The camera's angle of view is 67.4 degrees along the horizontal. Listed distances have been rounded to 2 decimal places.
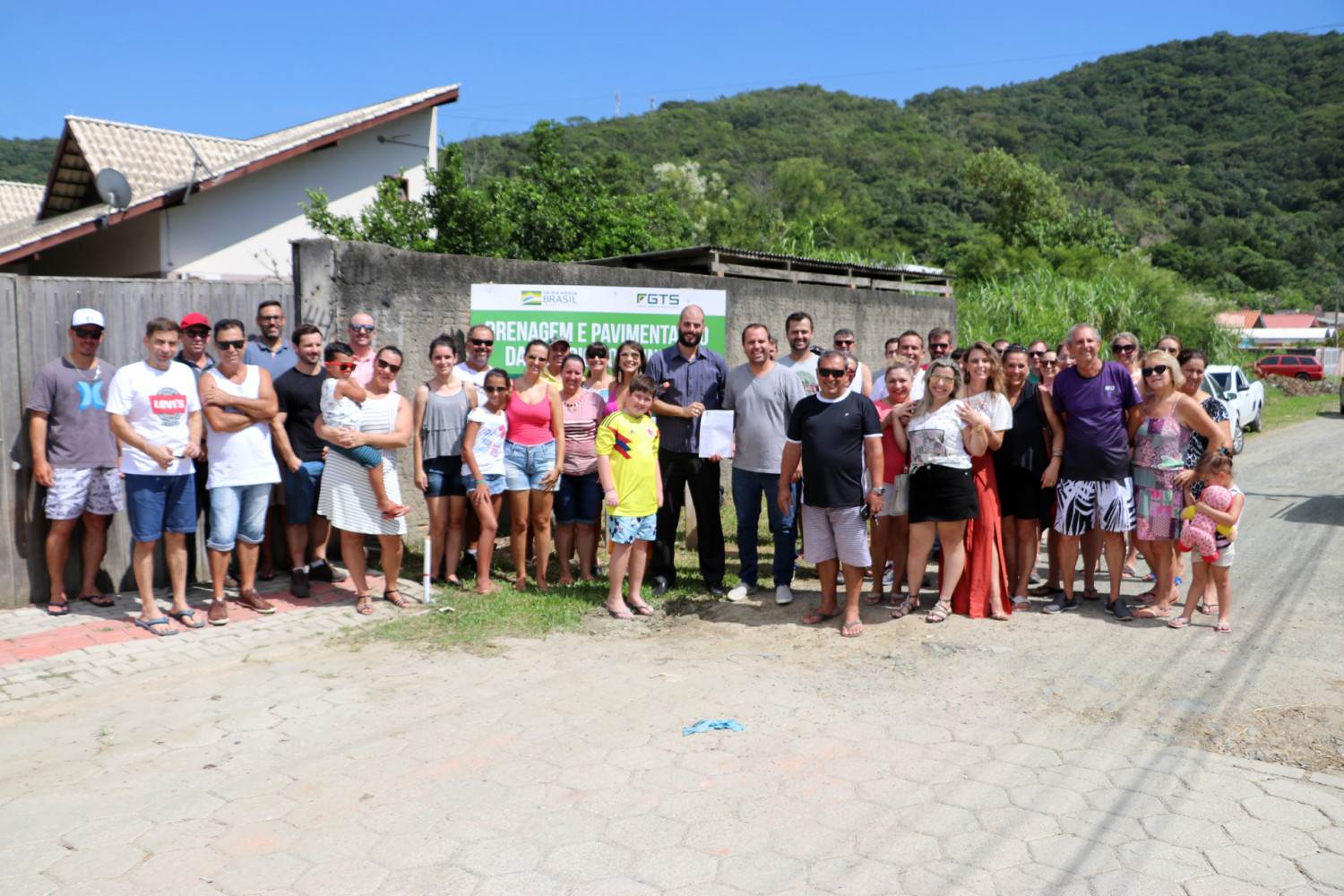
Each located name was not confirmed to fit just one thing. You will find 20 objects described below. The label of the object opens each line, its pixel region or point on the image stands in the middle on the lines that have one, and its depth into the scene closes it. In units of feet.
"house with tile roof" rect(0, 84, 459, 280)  57.11
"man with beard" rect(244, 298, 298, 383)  24.44
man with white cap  21.59
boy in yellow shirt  23.02
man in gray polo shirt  24.09
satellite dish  44.16
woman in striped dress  22.84
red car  126.82
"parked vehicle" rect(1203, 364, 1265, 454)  63.07
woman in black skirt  21.95
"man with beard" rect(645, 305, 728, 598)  24.71
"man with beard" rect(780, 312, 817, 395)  24.63
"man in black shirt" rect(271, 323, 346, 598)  24.00
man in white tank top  21.81
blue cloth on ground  16.30
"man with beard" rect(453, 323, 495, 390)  25.77
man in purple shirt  22.48
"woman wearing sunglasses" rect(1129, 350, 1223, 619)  22.16
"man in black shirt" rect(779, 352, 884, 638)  21.86
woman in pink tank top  24.67
